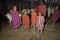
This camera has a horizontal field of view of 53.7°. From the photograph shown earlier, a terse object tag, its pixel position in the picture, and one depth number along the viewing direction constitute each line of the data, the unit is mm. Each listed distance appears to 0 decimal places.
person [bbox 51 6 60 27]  2130
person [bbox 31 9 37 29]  2002
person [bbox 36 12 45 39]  1887
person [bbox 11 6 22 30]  1918
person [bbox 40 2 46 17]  2130
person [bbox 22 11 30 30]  1944
